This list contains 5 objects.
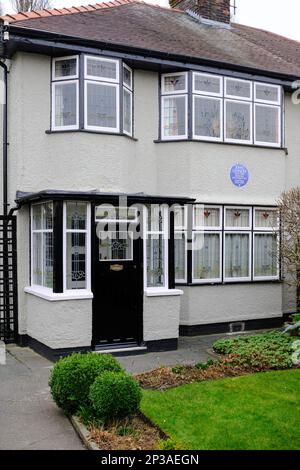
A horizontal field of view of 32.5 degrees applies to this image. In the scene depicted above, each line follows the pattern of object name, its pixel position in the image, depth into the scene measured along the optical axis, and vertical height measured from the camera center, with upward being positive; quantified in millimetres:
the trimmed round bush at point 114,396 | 5805 -1850
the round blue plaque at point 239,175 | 12359 +1437
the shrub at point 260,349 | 8789 -2135
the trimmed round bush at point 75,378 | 6344 -1782
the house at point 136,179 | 9859 +1258
